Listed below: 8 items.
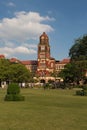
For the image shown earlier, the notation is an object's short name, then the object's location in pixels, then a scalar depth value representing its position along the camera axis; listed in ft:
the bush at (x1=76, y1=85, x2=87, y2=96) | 155.37
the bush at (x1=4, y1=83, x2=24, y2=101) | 109.91
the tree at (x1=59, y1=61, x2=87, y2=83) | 311.13
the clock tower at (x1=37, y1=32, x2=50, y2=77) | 533.96
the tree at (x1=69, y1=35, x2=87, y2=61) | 284.41
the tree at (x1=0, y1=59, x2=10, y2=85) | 346.01
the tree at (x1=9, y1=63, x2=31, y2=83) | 361.55
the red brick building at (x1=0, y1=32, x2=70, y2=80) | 533.14
